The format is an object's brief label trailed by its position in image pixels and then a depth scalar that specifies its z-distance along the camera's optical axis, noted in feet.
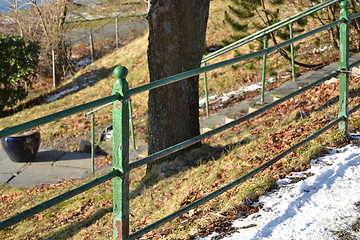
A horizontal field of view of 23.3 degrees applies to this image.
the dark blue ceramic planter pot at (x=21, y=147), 56.38
